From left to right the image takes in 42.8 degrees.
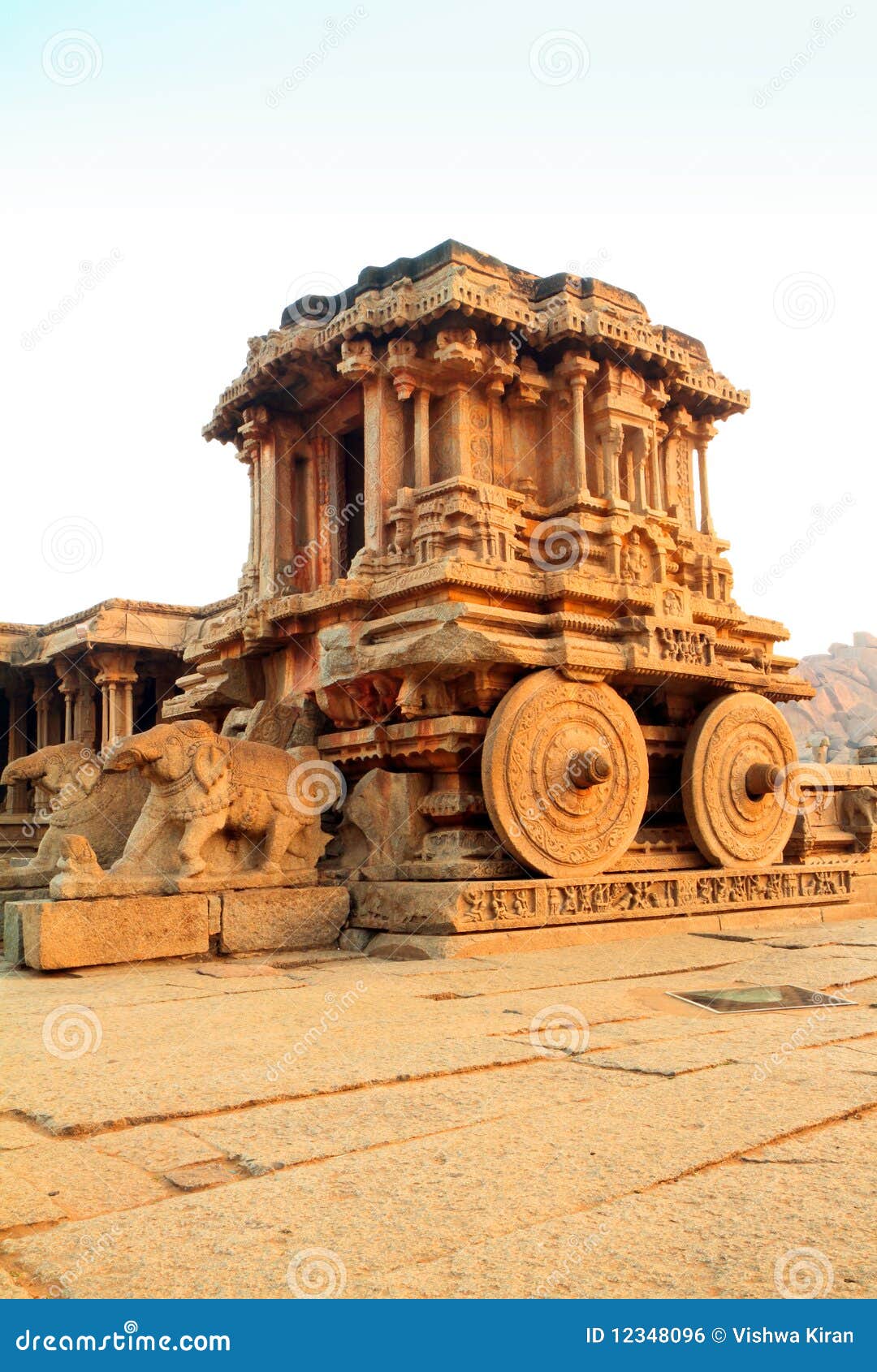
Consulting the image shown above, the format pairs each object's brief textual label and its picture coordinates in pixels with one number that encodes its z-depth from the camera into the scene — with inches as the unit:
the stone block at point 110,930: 260.2
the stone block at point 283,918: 297.4
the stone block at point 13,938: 272.8
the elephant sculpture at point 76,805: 340.8
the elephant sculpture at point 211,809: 299.6
